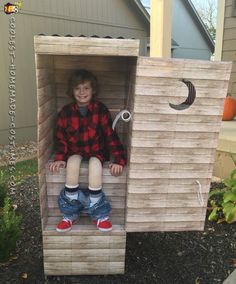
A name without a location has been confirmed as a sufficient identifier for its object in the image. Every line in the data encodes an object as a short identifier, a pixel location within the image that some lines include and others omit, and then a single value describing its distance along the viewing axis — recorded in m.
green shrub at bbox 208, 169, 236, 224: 2.15
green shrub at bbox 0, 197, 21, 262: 1.73
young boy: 1.67
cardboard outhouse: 1.43
